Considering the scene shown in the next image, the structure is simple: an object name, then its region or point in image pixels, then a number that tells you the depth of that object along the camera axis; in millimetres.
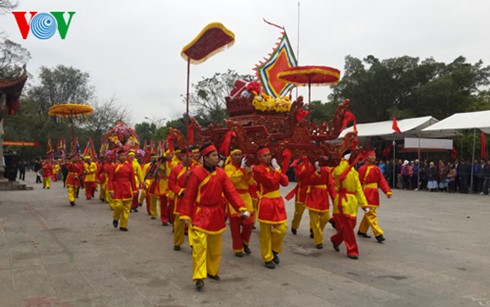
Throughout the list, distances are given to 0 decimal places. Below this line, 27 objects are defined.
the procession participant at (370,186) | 7461
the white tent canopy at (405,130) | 19859
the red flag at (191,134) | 7398
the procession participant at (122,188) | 8016
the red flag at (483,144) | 16484
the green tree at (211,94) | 35375
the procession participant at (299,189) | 7039
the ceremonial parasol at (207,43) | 6704
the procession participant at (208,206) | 4641
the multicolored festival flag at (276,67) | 9477
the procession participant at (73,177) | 12445
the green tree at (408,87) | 28188
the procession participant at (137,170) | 9852
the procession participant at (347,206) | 6078
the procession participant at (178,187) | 6539
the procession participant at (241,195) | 6195
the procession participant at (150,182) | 9359
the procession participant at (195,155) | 6551
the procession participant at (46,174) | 20036
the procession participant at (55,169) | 26398
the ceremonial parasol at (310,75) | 7246
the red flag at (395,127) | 18045
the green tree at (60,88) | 47969
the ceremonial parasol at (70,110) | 14758
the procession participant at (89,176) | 13953
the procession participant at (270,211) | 5516
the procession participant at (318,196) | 6762
